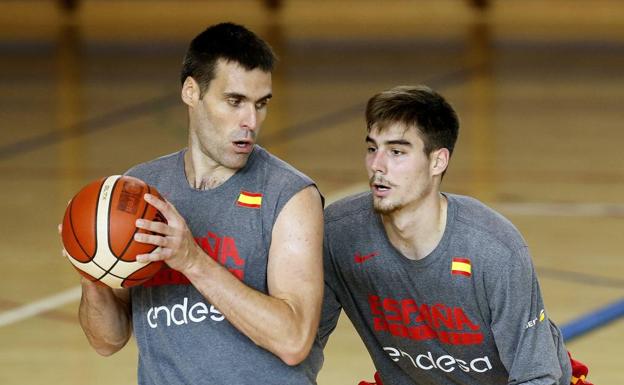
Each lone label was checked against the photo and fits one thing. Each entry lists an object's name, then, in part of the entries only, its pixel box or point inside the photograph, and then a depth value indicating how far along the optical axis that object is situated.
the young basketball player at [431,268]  8.37
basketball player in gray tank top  7.49
